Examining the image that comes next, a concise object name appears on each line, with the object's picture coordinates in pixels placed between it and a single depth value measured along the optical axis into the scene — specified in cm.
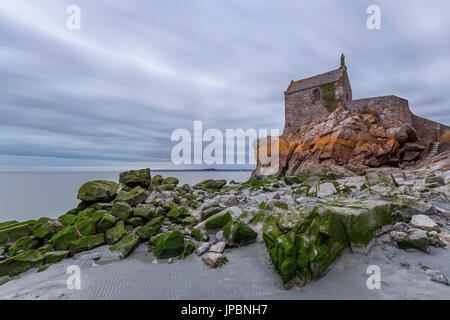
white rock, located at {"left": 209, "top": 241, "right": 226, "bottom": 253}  405
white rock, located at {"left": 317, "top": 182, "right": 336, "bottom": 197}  789
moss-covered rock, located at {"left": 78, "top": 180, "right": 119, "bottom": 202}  818
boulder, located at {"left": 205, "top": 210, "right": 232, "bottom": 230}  533
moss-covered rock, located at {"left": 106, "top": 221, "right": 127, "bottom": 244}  517
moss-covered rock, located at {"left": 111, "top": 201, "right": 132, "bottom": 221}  608
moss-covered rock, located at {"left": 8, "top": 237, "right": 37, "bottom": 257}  484
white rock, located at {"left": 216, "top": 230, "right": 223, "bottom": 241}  471
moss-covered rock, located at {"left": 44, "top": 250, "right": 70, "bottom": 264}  434
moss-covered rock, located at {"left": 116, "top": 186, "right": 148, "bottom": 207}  737
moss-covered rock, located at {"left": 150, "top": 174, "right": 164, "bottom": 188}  1486
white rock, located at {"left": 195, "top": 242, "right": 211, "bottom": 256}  410
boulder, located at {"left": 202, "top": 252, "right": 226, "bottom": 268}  362
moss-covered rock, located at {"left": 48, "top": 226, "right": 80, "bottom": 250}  483
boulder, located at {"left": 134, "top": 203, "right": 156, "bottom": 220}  622
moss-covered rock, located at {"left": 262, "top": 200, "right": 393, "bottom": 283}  289
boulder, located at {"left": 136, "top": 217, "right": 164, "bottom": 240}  511
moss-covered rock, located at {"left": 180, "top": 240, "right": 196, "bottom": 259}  409
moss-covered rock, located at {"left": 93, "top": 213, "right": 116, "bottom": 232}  550
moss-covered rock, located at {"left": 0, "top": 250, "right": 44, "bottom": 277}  400
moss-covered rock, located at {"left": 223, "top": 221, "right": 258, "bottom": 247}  427
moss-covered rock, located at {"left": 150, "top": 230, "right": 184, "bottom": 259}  420
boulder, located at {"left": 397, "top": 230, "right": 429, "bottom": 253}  332
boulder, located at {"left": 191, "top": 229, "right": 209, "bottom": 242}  483
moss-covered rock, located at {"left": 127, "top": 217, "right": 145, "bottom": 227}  594
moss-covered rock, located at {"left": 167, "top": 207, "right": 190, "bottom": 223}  646
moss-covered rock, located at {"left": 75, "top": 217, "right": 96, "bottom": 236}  525
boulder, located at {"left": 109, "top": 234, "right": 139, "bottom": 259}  442
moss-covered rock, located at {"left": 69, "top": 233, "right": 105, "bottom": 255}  470
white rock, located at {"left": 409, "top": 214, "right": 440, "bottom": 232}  388
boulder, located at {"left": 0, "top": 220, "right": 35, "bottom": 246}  535
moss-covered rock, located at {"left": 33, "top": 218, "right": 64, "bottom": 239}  538
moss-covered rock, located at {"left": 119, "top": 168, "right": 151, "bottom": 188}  1113
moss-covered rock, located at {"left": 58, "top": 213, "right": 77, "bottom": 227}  626
